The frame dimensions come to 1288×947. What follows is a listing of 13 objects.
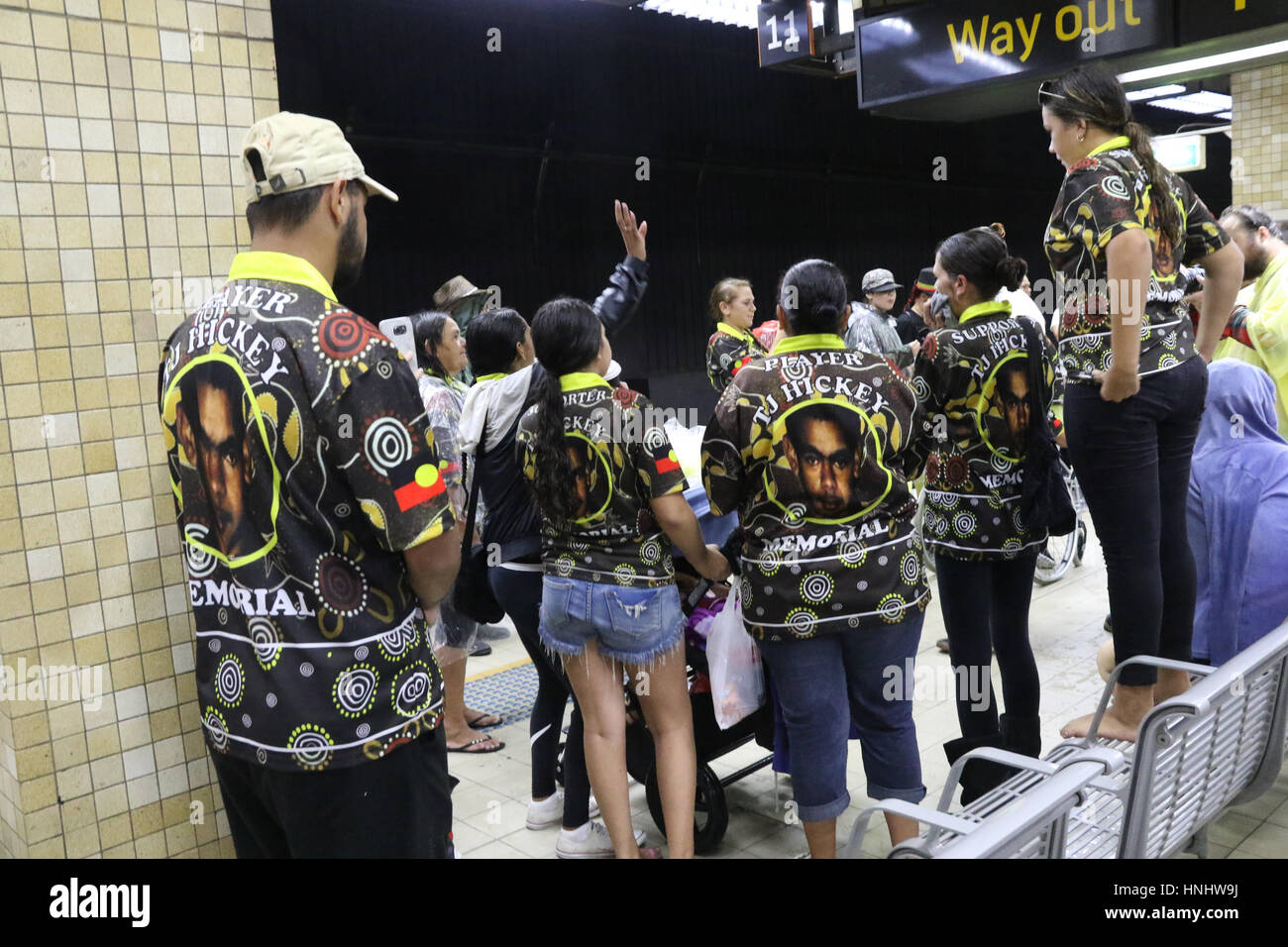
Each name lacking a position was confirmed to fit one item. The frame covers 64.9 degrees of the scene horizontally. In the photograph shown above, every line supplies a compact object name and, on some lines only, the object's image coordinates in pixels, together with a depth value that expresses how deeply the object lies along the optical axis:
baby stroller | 2.86
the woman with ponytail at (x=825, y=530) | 2.27
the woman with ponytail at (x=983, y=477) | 2.67
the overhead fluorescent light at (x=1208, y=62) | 3.76
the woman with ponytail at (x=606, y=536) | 2.46
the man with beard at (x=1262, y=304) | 3.54
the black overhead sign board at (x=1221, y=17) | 3.17
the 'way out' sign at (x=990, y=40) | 3.41
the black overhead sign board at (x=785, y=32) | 4.97
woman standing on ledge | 2.15
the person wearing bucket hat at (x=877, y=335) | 5.77
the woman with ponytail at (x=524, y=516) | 2.87
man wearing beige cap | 1.39
